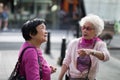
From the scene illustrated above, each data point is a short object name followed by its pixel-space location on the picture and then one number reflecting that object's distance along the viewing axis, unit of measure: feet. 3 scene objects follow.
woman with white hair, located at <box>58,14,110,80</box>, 15.70
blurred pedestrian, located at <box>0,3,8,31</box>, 96.11
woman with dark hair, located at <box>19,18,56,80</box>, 12.42
